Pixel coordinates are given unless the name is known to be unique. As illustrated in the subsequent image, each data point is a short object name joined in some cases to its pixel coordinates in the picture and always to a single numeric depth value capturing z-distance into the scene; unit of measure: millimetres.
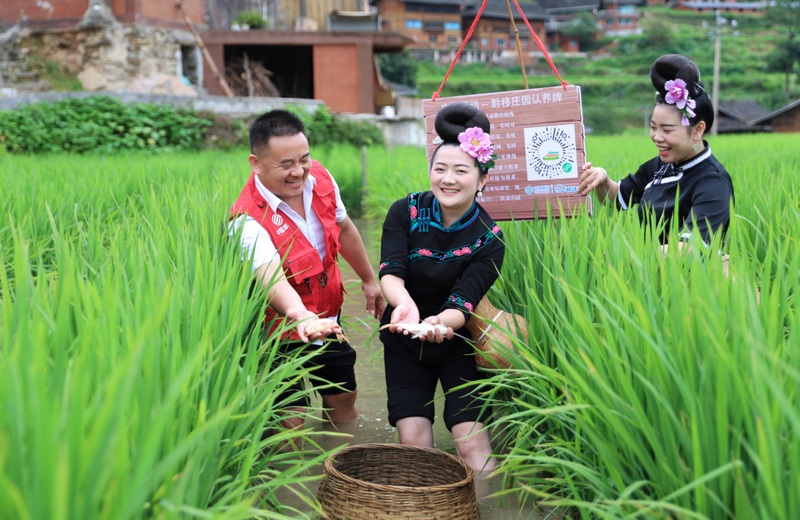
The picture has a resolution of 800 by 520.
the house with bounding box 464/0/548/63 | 54750
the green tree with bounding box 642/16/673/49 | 57594
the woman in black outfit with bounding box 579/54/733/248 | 2762
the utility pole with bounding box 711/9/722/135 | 25931
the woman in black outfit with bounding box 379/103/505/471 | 2479
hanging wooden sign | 3049
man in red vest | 2572
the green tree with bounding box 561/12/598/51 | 59719
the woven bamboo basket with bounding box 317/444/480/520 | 1943
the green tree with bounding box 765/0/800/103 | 41875
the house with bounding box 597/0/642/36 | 65000
